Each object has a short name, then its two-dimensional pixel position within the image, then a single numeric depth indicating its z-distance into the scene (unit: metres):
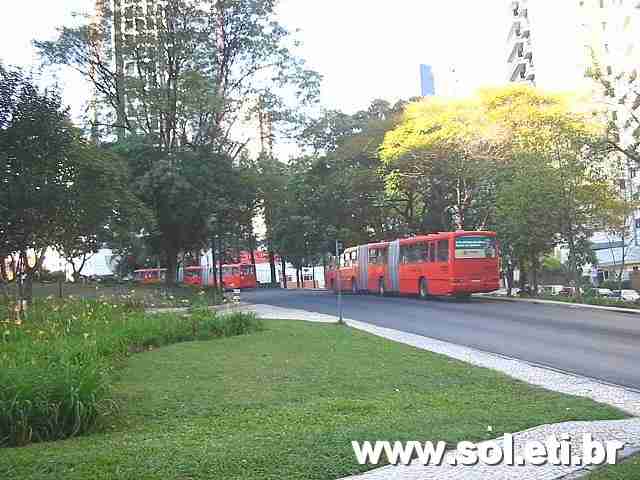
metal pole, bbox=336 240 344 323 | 20.52
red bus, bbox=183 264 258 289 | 58.69
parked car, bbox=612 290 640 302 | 24.99
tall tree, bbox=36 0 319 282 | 30.36
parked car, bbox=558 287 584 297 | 27.91
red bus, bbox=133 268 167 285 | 60.09
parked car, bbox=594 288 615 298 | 26.36
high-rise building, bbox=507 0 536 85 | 77.25
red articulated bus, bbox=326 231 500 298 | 27.52
